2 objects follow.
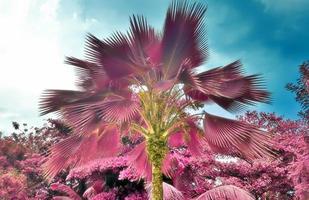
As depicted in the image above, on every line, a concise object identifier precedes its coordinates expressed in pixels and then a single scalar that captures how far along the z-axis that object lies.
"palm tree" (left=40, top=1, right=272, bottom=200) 5.28
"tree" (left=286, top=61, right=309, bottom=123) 8.55
